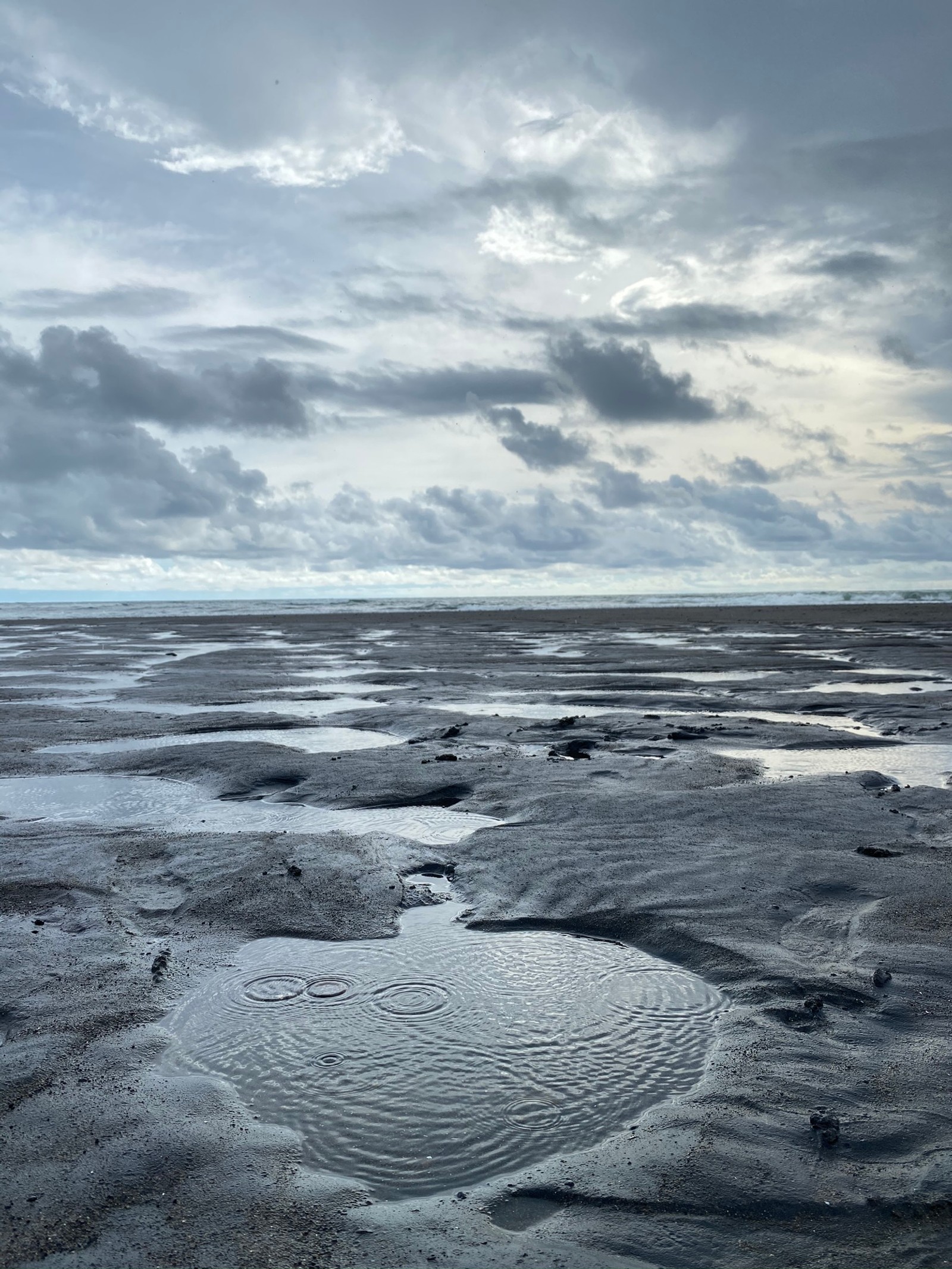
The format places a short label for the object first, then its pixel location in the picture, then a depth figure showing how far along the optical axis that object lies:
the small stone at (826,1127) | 3.54
